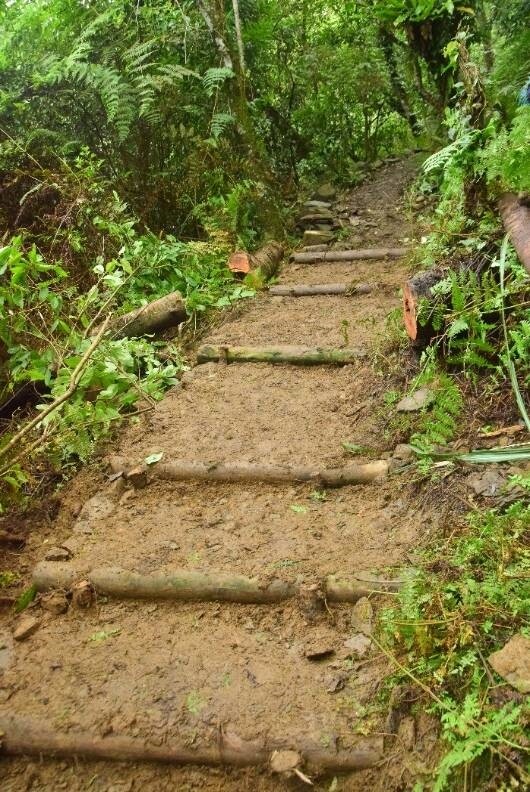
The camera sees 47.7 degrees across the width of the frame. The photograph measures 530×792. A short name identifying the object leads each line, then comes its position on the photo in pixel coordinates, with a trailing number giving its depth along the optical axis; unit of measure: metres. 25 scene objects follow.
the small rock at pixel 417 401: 3.26
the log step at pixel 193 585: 2.45
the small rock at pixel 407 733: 1.86
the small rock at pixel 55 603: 2.67
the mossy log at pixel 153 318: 4.81
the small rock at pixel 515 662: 1.74
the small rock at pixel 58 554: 2.88
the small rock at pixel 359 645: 2.23
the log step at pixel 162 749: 1.89
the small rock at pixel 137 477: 3.36
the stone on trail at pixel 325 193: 7.98
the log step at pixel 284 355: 4.31
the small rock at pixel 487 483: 2.56
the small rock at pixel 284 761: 1.89
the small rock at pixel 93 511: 3.11
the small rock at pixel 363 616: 2.31
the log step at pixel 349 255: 6.33
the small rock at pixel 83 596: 2.66
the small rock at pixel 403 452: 3.06
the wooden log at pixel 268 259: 6.11
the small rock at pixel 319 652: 2.25
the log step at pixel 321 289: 5.55
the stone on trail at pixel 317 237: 7.04
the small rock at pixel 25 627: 2.56
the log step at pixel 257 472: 3.10
